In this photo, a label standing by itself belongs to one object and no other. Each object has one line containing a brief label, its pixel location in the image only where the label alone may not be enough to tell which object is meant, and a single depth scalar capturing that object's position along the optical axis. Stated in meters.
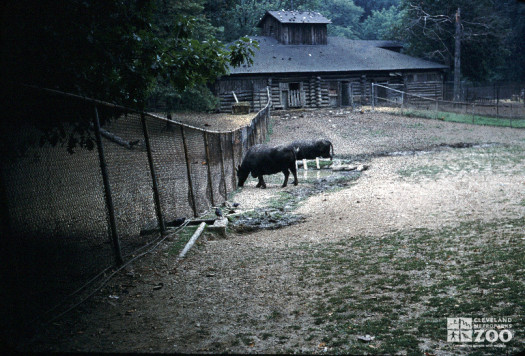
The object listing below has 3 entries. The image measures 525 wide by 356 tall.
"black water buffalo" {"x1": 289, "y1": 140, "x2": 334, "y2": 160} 18.27
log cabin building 34.25
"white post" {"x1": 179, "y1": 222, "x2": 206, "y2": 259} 6.31
